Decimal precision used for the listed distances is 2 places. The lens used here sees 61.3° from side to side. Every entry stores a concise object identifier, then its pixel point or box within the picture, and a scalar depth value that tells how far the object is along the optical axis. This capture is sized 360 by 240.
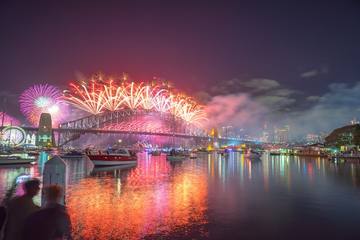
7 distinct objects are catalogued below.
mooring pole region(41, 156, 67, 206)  11.22
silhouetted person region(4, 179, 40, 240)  4.77
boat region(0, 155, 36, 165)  41.50
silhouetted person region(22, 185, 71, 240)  4.11
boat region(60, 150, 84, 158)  71.16
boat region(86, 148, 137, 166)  41.81
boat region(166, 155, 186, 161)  63.72
